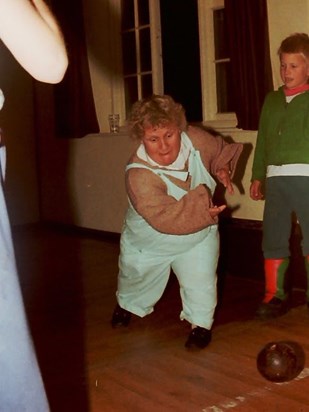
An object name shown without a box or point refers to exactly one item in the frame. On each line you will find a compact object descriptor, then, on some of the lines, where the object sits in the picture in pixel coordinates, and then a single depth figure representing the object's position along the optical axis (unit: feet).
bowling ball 8.73
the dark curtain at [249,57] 14.78
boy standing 11.51
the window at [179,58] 17.15
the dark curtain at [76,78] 20.29
